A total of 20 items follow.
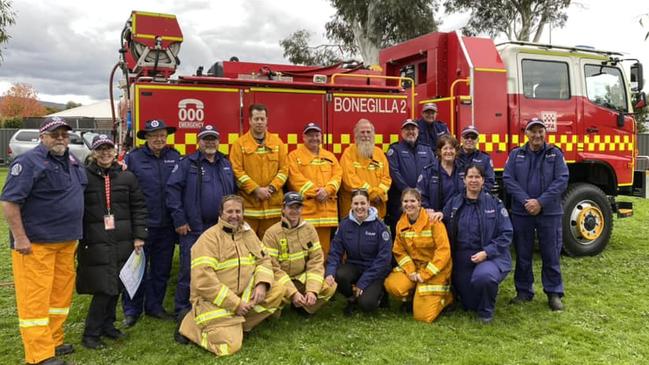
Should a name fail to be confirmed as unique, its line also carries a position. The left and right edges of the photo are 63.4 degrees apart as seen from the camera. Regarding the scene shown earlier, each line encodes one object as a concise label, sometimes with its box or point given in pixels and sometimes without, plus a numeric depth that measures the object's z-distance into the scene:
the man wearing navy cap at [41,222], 3.53
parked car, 18.88
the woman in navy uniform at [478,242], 4.62
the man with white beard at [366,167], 5.34
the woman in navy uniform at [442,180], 5.18
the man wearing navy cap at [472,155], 5.26
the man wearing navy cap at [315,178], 5.14
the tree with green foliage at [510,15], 24.06
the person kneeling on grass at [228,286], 3.97
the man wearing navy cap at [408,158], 5.59
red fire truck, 5.34
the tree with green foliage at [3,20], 9.35
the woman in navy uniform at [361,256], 4.78
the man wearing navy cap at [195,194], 4.53
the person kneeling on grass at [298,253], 4.55
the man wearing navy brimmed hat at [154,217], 4.61
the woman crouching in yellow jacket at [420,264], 4.69
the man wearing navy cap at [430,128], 6.01
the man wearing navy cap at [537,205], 4.97
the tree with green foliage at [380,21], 22.45
